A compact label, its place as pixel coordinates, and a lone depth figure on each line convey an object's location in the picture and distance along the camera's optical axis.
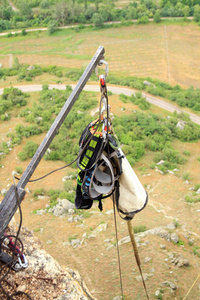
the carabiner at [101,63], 4.03
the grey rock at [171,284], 7.20
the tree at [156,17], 42.22
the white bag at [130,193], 4.59
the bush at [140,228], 10.19
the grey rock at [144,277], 7.61
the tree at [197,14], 42.47
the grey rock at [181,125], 21.45
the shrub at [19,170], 15.96
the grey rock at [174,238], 9.27
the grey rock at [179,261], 8.09
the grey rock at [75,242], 9.59
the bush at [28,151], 17.46
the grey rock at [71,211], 11.92
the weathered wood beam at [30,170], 3.88
